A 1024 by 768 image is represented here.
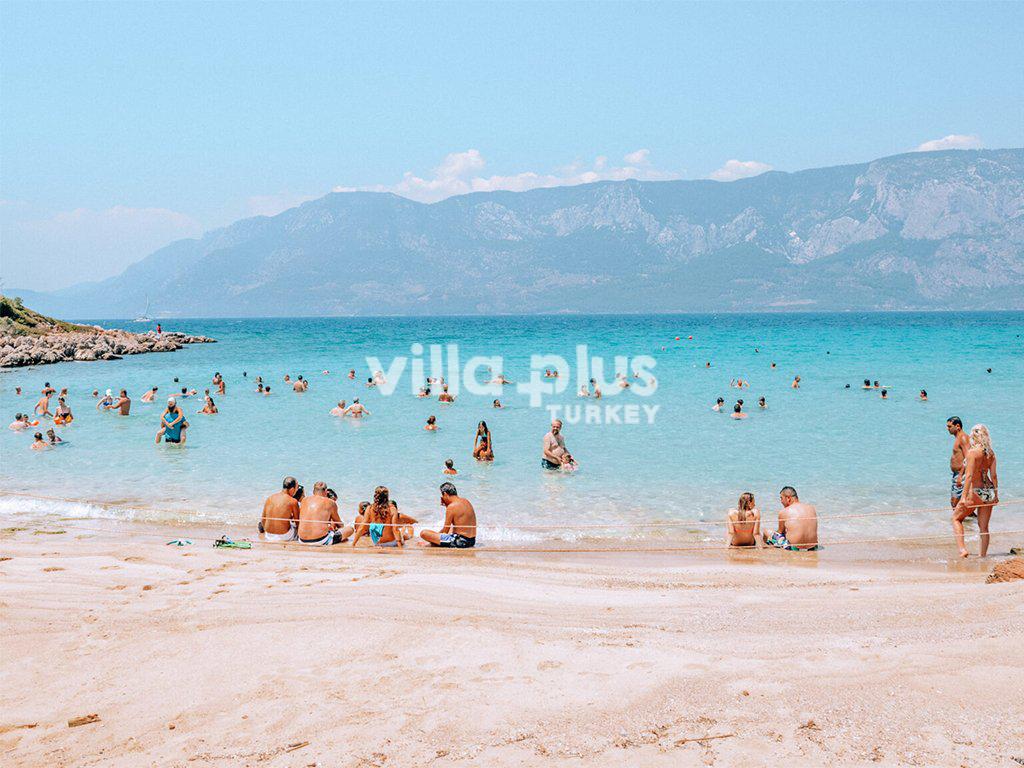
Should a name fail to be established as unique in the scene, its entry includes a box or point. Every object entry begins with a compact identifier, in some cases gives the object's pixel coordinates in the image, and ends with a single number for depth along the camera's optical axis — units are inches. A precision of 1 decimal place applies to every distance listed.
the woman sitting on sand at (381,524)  442.0
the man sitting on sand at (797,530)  427.8
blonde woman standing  384.2
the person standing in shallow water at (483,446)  710.5
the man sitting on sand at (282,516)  458.3
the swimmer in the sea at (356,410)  1013.2
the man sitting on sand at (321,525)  449.7
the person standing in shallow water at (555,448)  669.3
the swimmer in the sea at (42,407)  975.6
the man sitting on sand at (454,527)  439.2
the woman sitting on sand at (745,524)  430.3
